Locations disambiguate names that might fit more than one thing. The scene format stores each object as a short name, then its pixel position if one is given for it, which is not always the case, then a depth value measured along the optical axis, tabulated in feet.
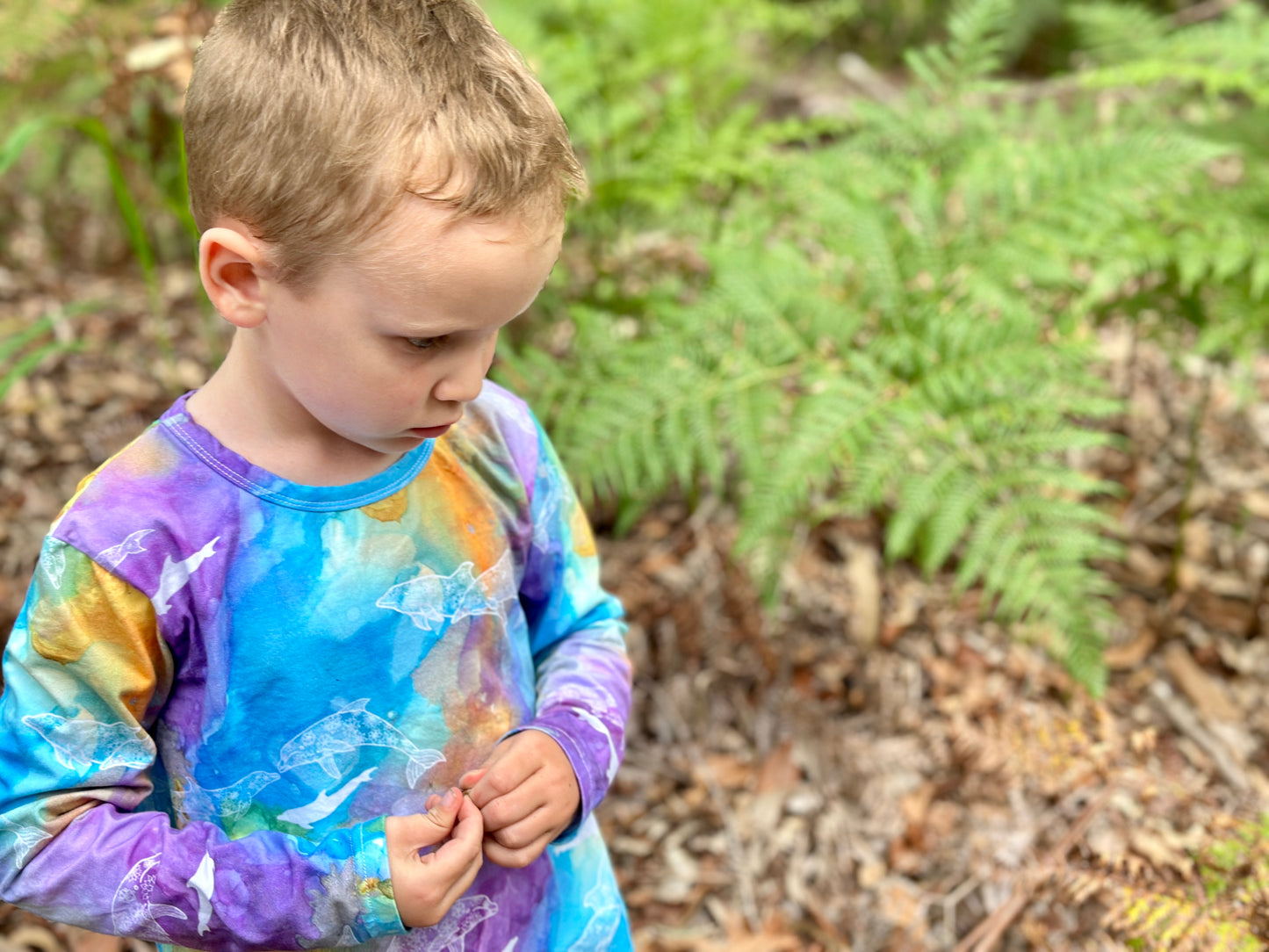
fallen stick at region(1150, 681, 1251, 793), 8.72
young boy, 3.27
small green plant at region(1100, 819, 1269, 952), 5.37
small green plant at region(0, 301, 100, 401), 6.96
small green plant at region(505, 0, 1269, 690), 7.75
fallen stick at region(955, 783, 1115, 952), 6.47
